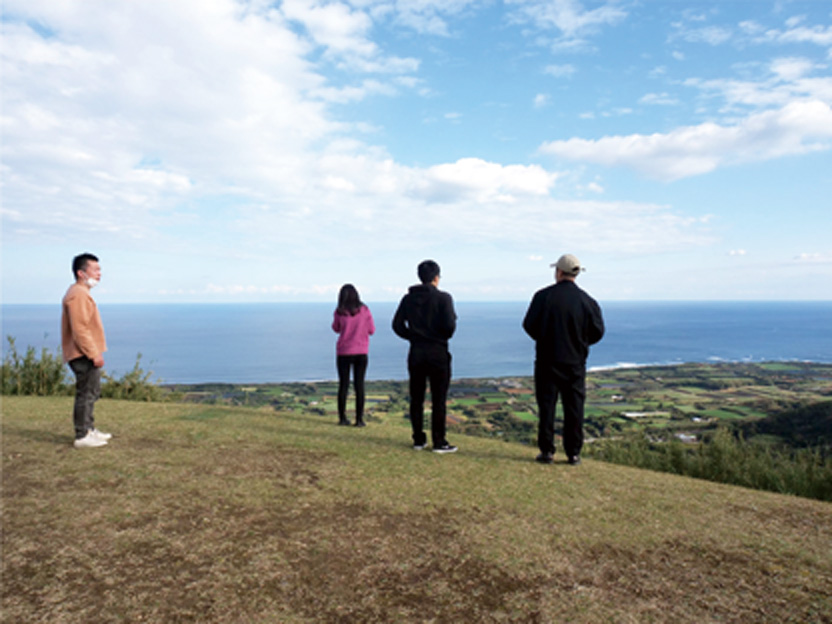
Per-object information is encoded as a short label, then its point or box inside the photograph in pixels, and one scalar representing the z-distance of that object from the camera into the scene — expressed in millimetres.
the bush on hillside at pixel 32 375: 10680
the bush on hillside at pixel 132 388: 11297
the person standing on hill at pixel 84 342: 5820
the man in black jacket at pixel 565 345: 5719
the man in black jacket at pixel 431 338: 6289
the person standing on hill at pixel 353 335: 7836
